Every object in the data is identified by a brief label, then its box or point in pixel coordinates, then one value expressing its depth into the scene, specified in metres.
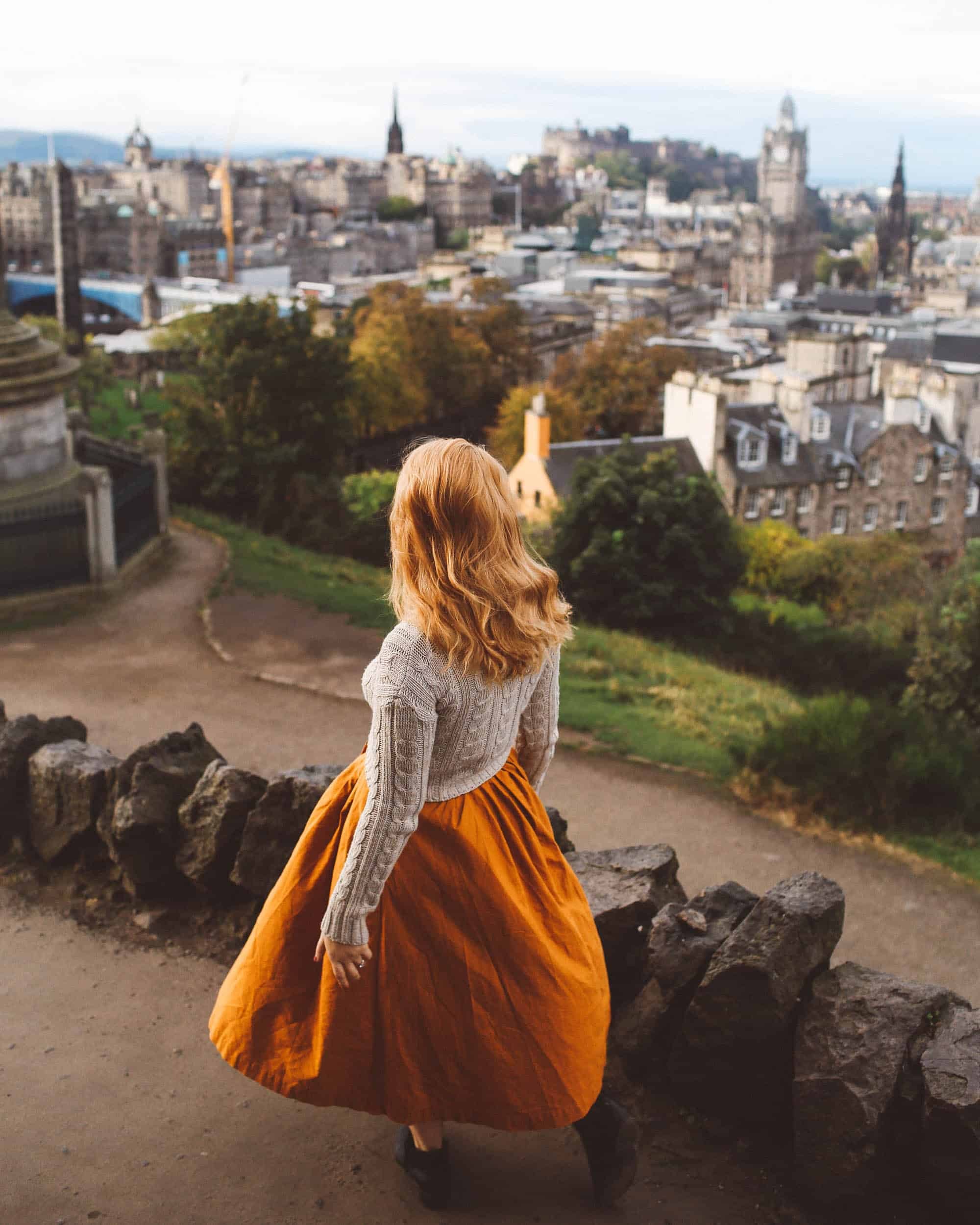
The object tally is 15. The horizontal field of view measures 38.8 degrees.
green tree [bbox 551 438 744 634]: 25.33
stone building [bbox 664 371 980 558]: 44.88
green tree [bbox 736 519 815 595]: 39.31
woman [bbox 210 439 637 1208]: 3.79
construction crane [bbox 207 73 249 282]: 118.75
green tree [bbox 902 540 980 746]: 16.42
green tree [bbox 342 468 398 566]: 23.89
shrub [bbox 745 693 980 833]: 9.55
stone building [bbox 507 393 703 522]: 38.78
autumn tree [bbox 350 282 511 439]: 49.91
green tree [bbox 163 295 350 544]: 26.64
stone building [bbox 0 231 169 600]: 14.16
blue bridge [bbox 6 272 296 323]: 84.69
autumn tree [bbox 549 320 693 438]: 57.25
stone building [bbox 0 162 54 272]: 121.50
